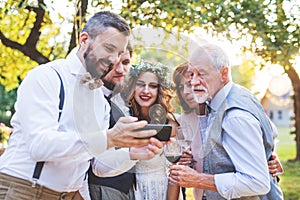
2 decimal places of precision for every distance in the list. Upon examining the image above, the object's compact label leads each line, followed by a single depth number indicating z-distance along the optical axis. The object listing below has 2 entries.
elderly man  1.76
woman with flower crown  1.64
